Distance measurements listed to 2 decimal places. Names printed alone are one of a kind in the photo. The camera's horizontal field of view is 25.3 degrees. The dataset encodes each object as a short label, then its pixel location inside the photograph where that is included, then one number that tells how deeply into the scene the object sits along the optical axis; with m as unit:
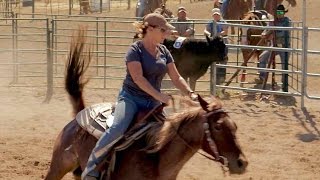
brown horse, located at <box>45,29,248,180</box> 4.85
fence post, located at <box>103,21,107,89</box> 13.82
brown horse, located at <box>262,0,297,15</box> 16.06
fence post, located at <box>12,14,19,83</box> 14.62
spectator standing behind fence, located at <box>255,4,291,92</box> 12.42
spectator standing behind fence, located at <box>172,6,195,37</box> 13.36
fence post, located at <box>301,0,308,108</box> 11.27
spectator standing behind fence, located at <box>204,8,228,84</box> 12.43
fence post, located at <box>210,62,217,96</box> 12.38
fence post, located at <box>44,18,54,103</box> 13.35
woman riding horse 5.15
